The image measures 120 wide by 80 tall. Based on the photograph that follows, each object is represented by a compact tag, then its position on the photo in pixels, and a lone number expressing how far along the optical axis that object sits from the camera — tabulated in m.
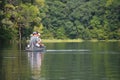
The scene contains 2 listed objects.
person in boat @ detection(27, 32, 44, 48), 40.41
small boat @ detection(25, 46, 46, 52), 39.37
